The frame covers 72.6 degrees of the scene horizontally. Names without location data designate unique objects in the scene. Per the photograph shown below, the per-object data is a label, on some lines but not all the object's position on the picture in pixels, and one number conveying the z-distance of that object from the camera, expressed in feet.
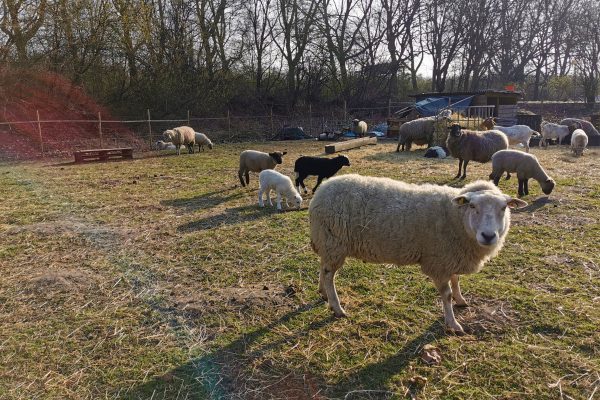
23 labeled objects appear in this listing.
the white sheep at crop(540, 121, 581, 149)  71.15
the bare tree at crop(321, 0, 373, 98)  130.31
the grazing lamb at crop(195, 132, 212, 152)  71.46
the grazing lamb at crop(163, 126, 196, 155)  66.18
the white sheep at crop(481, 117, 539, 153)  57.06
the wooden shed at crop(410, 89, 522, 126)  88.07
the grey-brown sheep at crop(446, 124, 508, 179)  39.91
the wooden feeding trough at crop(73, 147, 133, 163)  57.47
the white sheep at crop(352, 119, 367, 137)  88.42
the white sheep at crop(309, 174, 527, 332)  13.45
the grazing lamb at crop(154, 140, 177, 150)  72.58
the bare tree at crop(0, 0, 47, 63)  71.98
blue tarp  86.58
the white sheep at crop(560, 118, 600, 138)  71.67
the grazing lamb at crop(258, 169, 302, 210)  28.94
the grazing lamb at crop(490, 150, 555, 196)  30.37
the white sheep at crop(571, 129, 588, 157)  57.00
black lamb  33.42
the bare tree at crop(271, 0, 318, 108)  124.47
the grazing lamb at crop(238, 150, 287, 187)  36.73
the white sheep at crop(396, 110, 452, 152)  62.54
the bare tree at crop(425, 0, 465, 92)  141.90
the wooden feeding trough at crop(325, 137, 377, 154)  61.41
